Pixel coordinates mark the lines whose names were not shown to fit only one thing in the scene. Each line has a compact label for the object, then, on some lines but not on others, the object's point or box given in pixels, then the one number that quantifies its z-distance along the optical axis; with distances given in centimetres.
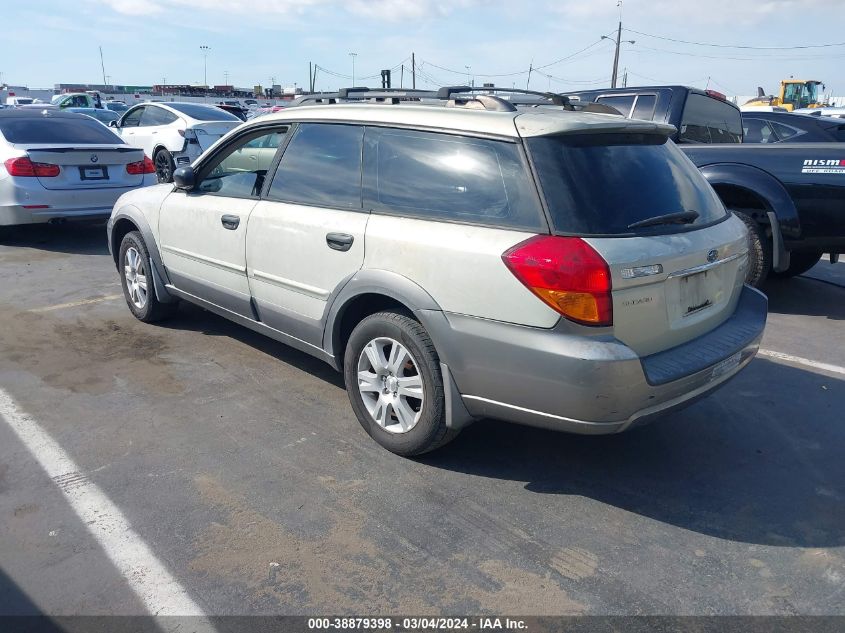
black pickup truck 605
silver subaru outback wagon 296
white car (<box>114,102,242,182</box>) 1347
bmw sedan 801
